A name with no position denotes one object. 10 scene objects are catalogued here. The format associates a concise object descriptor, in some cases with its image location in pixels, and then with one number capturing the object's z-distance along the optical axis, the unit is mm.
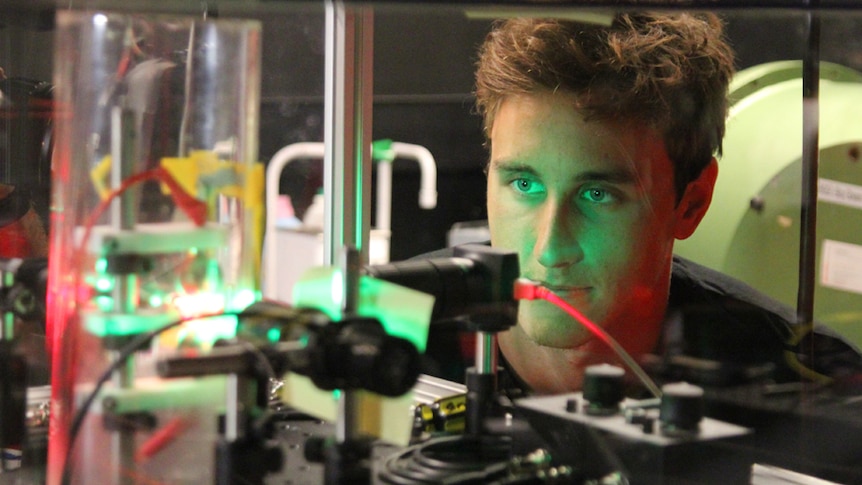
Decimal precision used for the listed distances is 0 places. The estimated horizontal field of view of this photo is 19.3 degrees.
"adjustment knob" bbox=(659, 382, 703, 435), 1669
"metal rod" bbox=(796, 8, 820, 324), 1884
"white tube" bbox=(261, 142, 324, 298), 1749
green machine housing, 1861
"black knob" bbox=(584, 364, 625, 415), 1695
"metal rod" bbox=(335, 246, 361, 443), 1645
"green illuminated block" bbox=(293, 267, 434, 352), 1655
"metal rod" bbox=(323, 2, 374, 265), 1870
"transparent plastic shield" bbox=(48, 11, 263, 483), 1673
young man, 1795
